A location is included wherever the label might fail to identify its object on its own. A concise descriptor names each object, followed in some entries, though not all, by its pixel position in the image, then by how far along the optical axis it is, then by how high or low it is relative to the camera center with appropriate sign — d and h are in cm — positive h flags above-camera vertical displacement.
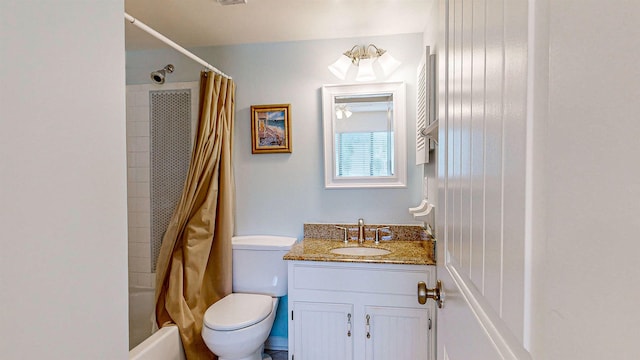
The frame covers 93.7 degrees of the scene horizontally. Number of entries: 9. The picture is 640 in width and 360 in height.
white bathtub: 157 -98
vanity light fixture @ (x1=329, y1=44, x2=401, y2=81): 213 +80
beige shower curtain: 183 -39
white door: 35 -1
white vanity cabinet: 167 -80
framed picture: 229 +34
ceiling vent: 173 +99
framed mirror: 216 +27
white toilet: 166 -83
